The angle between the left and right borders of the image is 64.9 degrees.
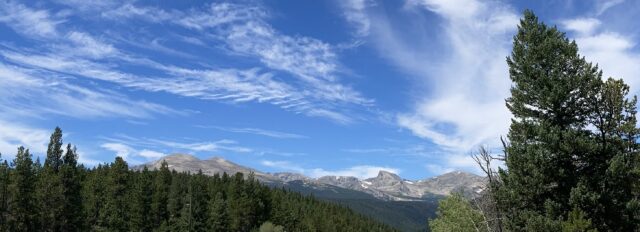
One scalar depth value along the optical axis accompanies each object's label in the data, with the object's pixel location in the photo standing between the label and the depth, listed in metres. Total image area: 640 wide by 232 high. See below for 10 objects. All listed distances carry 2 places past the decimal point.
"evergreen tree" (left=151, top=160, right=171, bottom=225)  104.88
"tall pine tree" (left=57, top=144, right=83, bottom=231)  88.00
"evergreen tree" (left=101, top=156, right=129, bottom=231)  96.75
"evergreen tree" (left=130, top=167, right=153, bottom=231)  99.94
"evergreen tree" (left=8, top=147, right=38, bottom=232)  82.88
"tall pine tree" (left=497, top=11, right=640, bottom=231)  33.44
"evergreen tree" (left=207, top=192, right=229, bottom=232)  108.81
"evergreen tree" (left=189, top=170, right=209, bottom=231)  105.12
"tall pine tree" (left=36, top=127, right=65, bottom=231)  86.31
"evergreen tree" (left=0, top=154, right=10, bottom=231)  81.38
